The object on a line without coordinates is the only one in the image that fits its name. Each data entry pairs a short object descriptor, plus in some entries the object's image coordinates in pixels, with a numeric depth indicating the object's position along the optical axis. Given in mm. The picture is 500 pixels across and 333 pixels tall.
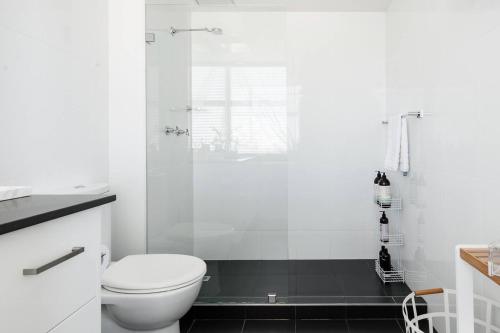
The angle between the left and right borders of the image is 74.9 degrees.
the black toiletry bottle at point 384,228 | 2420
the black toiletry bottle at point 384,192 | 2350
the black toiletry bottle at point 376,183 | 2474
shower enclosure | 2090
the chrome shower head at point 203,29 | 2109
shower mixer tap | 2174
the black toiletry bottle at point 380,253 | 2496
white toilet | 1376
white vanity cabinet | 606
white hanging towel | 2133
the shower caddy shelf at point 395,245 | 2336
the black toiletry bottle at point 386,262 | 2459
